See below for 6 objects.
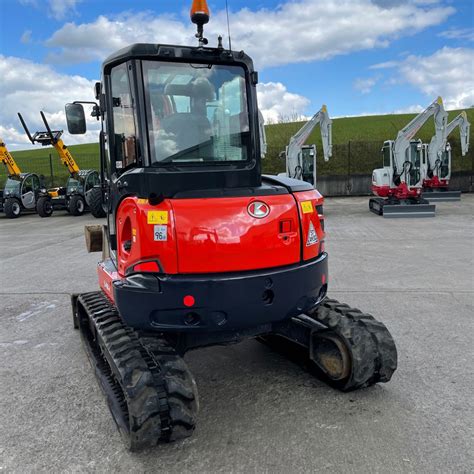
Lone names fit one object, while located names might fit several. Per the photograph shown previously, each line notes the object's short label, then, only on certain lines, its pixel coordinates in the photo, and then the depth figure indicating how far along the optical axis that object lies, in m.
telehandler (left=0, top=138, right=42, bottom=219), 18.89
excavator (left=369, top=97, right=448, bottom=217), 15.01
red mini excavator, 2.86
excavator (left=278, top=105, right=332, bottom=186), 16.25
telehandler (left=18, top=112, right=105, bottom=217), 18.17
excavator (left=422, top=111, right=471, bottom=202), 18.38
